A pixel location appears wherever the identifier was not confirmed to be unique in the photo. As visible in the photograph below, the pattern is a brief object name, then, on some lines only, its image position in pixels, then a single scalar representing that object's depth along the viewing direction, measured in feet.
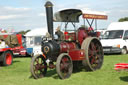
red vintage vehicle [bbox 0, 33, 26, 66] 39.42
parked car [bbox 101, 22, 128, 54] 49.11
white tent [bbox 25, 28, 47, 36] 63.72
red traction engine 24.13
